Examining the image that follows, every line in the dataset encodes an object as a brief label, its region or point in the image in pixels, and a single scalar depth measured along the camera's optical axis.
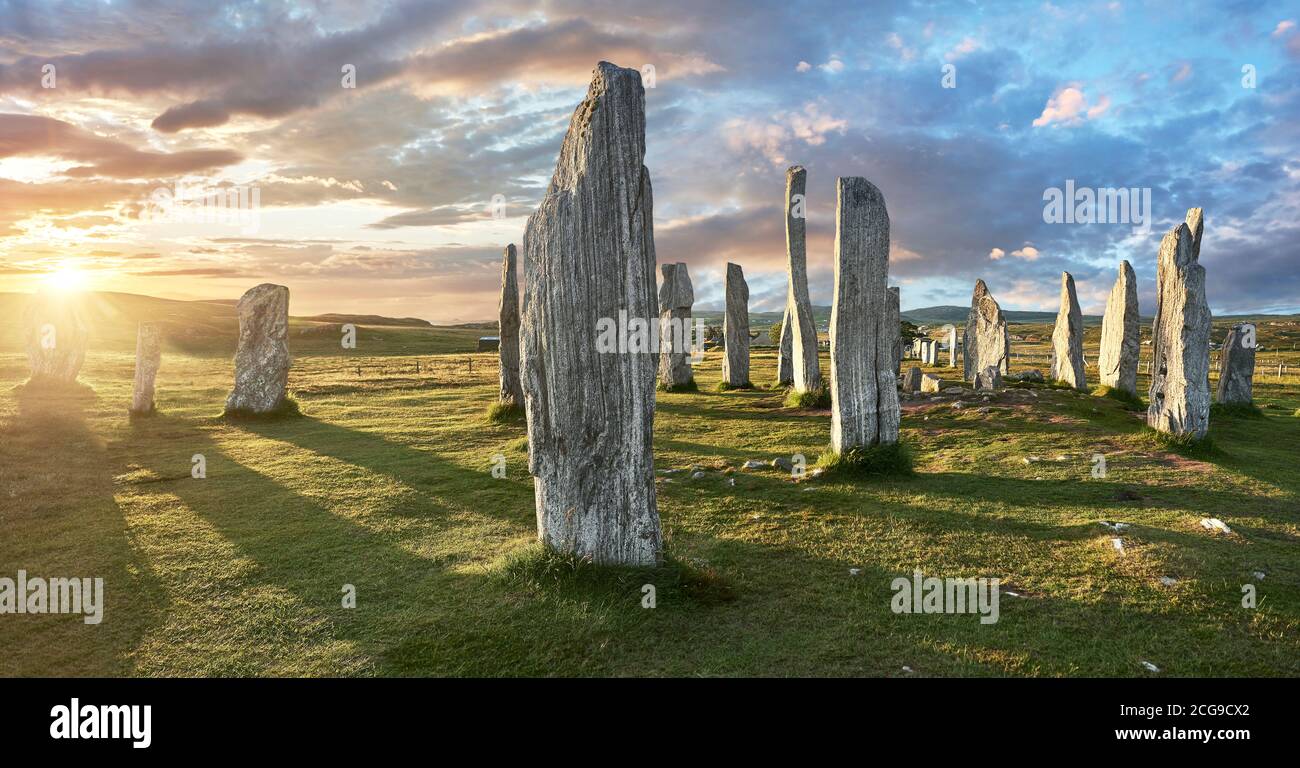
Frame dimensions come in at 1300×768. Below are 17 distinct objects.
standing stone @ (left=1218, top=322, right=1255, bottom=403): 18.02
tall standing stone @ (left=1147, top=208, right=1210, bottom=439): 13.11
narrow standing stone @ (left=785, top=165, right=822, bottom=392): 19.66
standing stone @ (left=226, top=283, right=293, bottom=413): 18.66
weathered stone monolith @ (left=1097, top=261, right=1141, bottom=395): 19.78
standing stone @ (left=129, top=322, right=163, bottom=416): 18.67
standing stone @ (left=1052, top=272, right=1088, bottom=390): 22.03
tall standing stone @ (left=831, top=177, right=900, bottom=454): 12.05
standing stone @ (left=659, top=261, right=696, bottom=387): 23.86
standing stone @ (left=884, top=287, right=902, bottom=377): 16.85
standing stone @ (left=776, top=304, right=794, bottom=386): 24.16
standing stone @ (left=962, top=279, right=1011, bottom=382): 23.53
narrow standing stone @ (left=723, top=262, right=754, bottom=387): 24.28
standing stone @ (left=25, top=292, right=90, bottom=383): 22.66
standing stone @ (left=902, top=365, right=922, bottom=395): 21.77
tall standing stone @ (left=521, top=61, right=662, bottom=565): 6.97
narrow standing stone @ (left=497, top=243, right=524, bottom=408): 18.53
